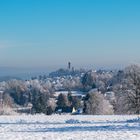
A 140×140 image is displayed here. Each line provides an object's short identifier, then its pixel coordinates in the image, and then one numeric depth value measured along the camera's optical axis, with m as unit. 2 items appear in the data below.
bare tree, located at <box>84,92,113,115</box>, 69.29
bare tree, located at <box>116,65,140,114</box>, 49.38
